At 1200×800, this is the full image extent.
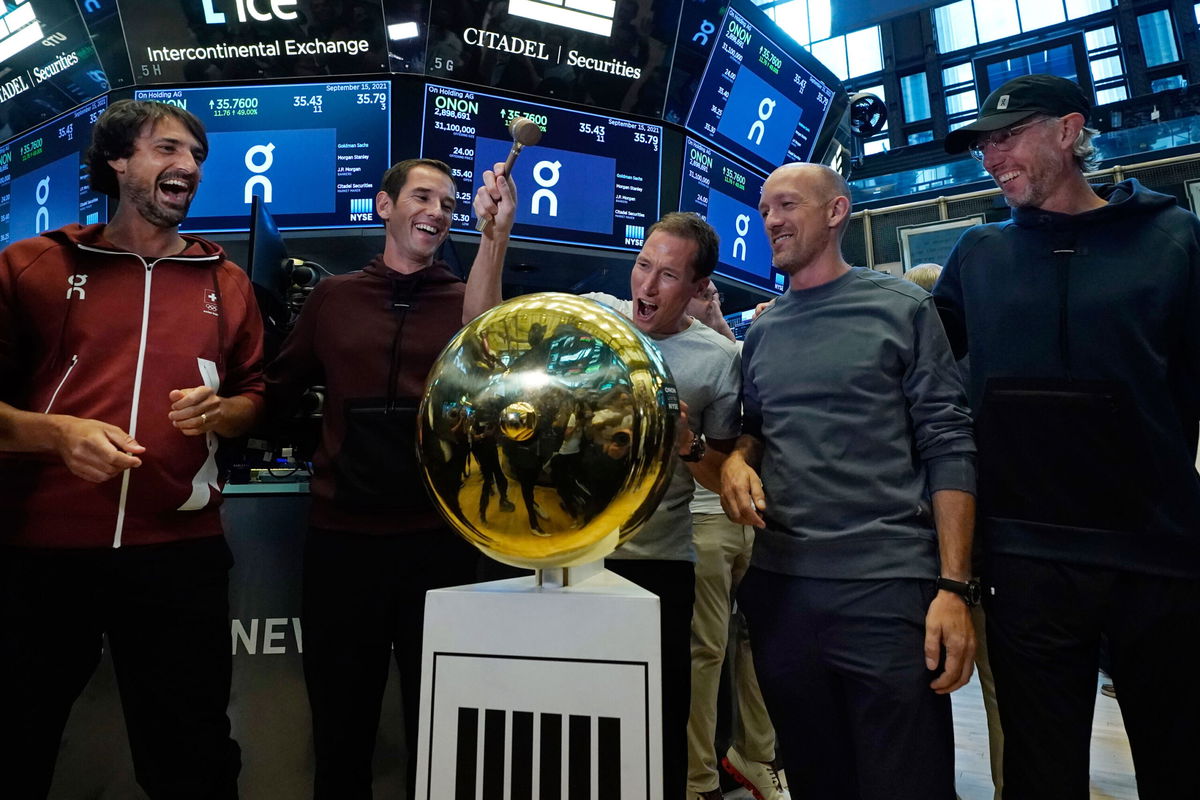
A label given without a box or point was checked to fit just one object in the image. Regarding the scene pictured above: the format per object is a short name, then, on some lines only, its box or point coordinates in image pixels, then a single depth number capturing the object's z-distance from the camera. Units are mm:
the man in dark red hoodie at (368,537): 1379
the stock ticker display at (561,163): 3217
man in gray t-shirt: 1440
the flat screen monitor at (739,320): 4988
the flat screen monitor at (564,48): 3137
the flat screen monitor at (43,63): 3252
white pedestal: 758
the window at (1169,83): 9815
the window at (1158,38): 9945
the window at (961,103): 11188
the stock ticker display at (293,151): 3127
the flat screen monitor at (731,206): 3691
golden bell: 712
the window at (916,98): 11570
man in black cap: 1173
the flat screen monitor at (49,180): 3406
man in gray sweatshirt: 1131
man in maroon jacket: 1241
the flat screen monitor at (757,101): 3662
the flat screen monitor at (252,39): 3023
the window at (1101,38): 10320
